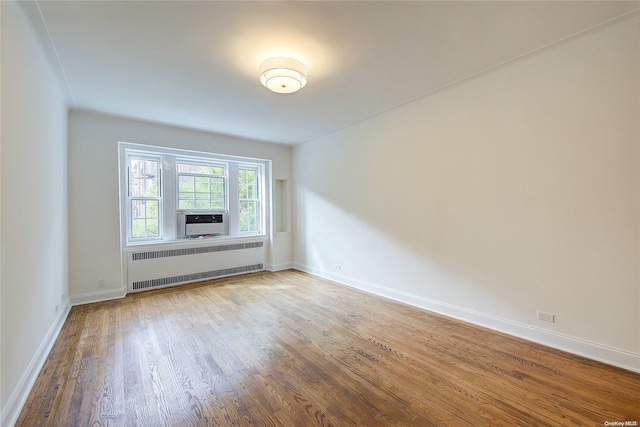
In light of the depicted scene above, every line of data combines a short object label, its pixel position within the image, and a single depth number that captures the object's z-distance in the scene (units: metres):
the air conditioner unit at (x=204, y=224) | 5.05
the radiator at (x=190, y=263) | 4.44
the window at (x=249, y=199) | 5.80
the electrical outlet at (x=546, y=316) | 2.52
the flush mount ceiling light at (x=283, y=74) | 2.50
